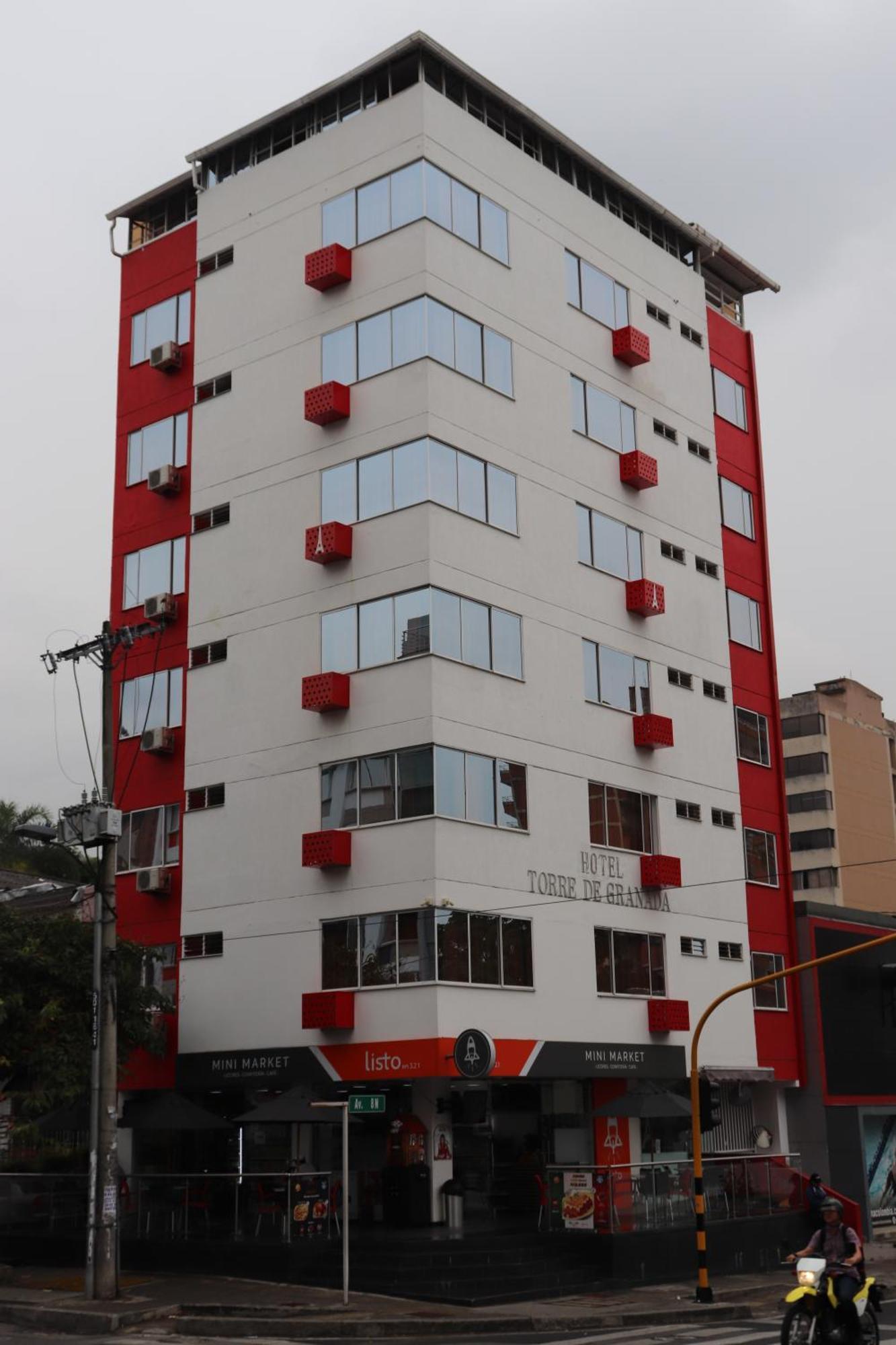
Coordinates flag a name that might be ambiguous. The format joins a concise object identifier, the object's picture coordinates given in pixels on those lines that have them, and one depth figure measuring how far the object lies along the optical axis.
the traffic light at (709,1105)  30.88
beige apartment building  92.50
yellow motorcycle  15.51
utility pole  25.78
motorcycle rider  15.52
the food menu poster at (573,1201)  29.42
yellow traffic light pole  26.69
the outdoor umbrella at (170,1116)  32.47
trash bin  30.11
